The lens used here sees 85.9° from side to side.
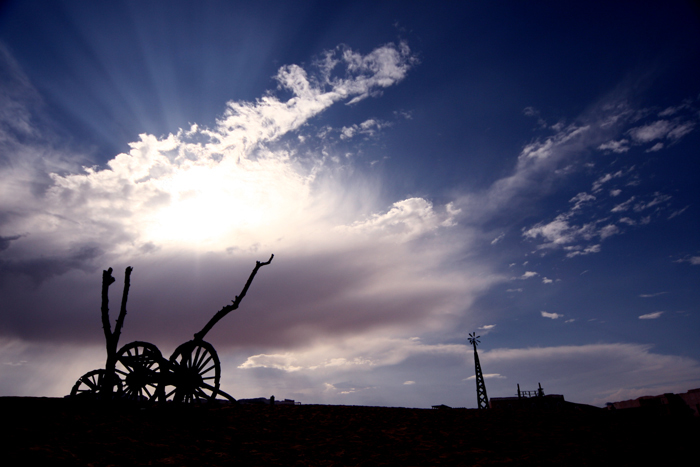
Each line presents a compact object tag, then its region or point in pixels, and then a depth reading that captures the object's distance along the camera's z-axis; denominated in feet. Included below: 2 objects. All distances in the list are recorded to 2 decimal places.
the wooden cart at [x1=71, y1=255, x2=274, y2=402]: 38.47
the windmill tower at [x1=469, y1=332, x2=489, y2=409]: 98.22
